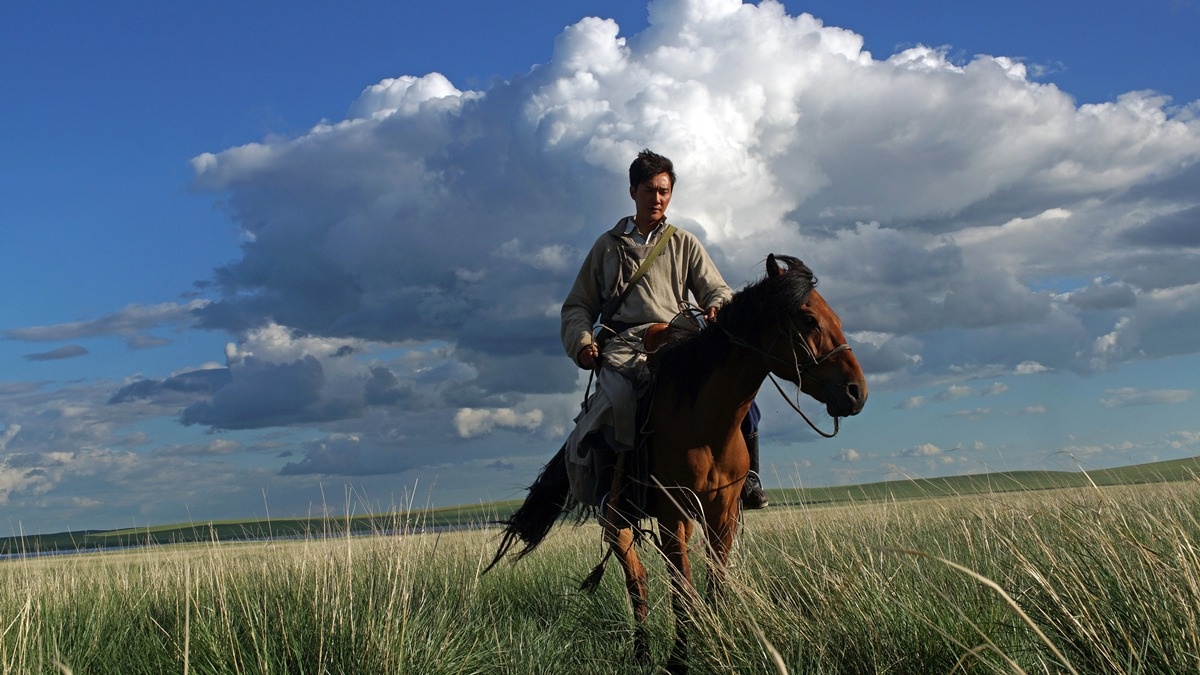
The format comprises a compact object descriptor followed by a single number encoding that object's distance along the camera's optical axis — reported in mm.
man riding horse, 6242
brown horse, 5395
